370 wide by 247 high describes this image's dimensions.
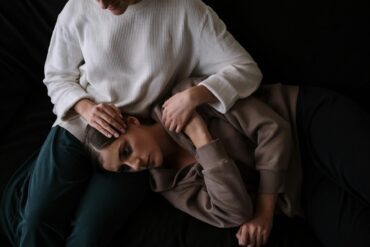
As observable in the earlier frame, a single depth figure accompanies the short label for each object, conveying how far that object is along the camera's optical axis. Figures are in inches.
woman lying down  42.3
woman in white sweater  44.2
